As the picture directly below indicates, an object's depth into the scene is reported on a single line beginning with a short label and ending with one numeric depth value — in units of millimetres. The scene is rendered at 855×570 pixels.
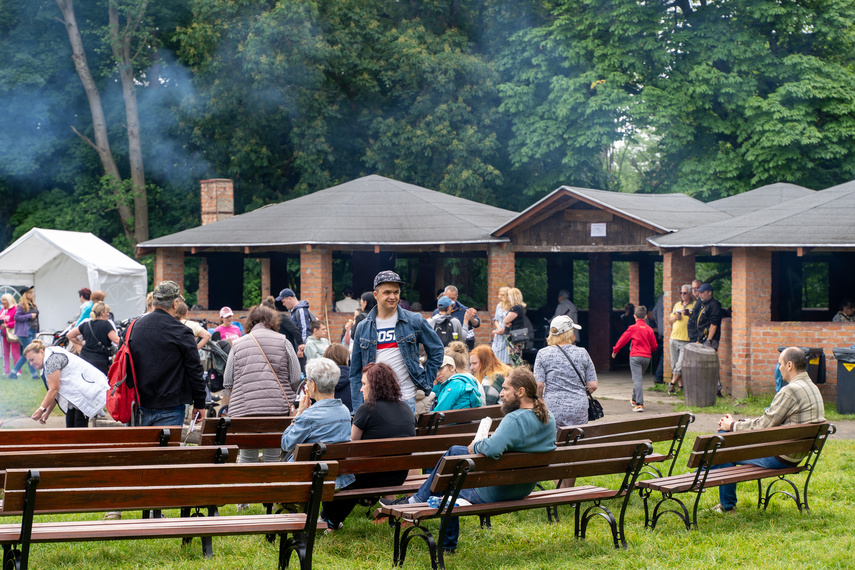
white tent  21102
